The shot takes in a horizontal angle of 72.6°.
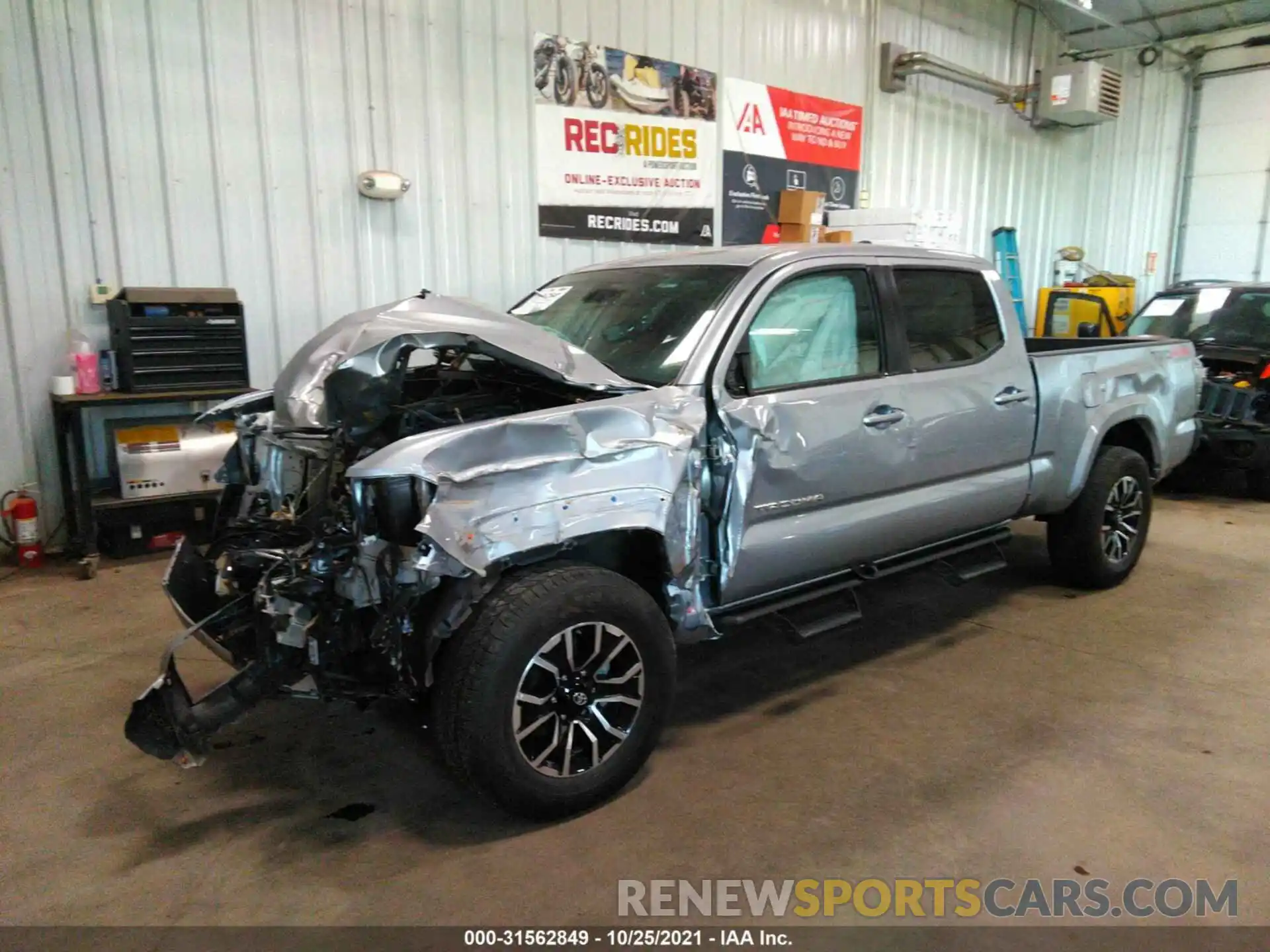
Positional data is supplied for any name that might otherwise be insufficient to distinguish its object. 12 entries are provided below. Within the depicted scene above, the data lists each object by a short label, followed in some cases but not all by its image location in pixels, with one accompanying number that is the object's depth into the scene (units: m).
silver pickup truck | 2.38
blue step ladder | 11.16
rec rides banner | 6.73
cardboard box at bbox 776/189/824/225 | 7.92
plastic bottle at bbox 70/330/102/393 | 4.95
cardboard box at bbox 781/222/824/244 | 7.93
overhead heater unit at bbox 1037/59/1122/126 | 10.90
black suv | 6.70
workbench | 4.79
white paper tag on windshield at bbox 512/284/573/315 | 3.81
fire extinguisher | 4.91
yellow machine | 10.31
